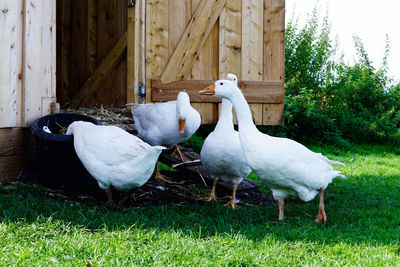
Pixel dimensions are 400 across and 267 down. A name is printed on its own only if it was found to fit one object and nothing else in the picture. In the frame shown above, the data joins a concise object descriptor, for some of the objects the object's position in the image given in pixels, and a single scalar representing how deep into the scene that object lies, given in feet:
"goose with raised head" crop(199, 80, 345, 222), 13.26
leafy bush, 34.99
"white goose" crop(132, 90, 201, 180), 17.99
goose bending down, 14.23
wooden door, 21.04
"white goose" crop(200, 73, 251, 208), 16.35
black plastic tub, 16.53
